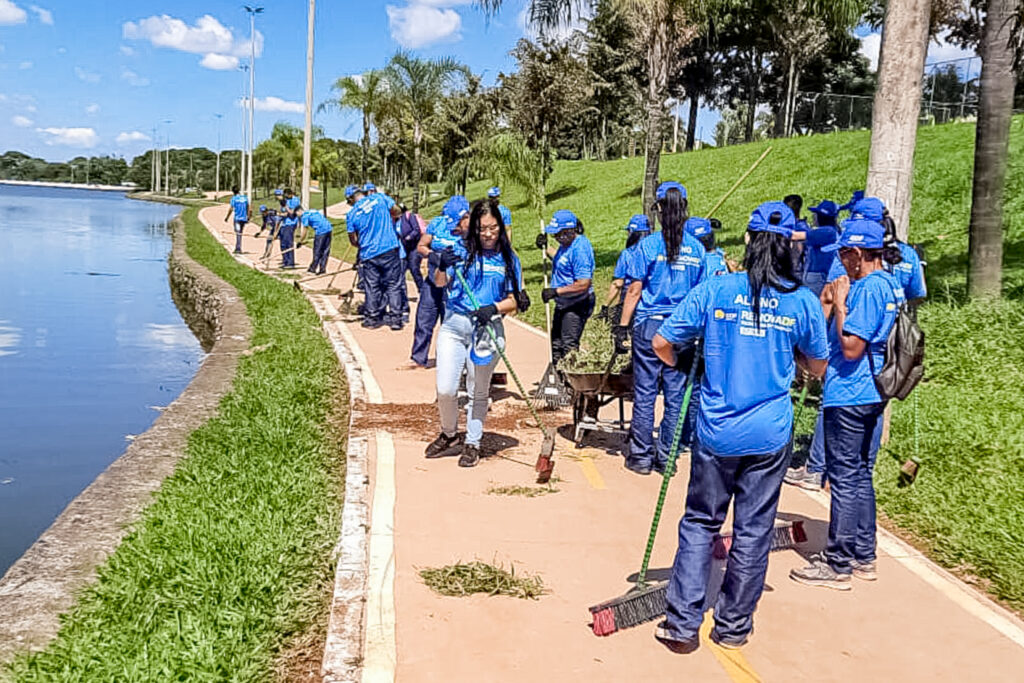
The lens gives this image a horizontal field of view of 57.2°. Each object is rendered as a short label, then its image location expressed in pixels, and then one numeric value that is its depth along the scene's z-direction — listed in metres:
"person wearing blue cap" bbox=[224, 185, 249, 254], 28.39
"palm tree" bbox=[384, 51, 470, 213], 35.12
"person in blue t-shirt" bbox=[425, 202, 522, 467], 6.68
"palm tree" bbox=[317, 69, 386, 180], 38.81
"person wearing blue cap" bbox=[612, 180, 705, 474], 6.56
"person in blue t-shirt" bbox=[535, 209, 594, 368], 8.19
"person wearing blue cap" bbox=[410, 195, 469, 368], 9.67
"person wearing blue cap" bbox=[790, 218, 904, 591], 4.80
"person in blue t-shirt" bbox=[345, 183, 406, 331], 12.95
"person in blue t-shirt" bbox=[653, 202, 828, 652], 4.13
